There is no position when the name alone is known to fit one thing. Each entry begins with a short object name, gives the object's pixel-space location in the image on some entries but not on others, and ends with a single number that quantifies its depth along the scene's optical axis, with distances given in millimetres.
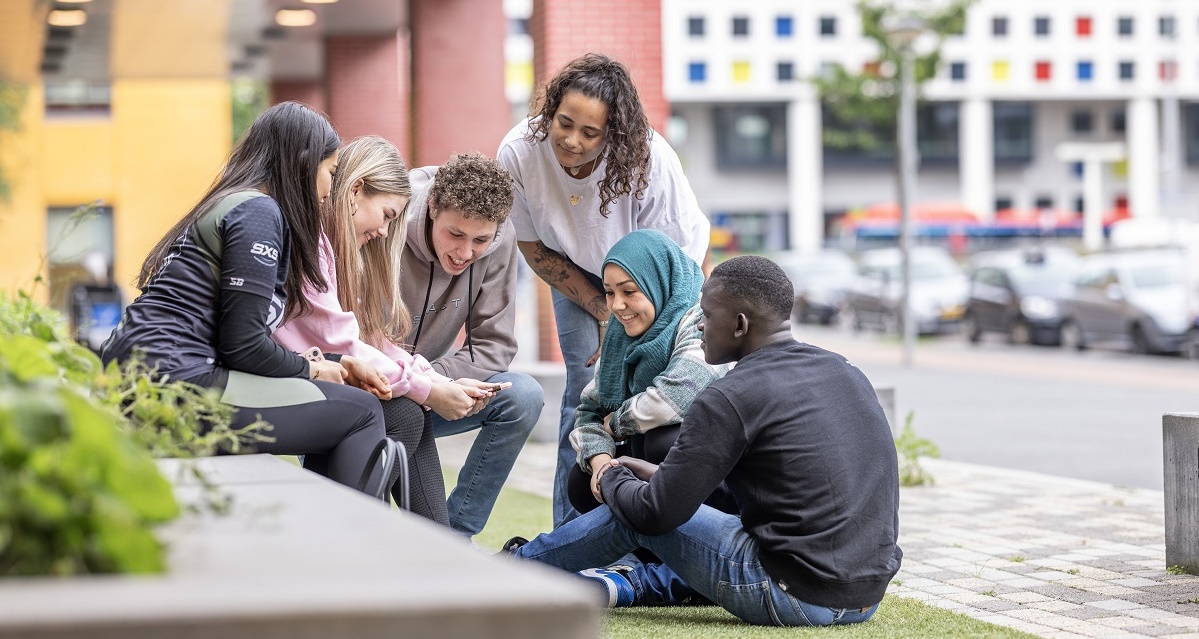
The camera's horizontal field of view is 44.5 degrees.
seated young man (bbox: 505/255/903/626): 4000
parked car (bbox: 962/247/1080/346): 26281
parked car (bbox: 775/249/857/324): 37875
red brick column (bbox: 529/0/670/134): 11219
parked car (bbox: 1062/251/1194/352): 22547
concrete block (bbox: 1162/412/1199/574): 5477
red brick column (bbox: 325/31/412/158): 18734
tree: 32281
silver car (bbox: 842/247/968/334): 30484
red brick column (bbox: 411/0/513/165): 14703
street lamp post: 21609
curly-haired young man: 5164
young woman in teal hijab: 4574
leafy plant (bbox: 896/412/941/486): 8539
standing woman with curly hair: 5133
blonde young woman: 4477
